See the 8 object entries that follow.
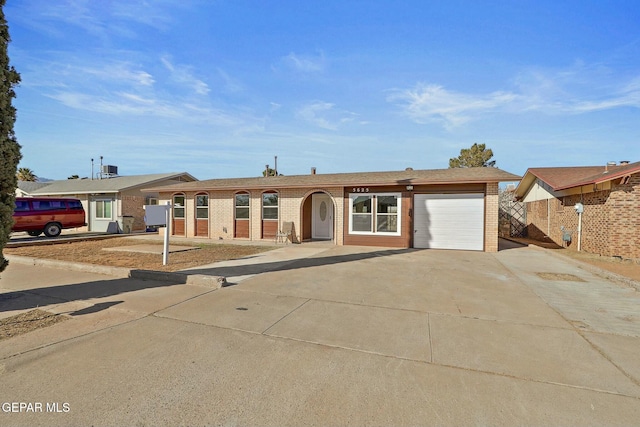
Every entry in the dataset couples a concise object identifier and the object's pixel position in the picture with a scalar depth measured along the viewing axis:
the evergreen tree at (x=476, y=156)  32.91
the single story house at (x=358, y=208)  12.26
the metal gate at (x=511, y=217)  20.27
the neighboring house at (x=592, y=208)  10.05
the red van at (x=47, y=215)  15.58
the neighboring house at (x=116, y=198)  20.34
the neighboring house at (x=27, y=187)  25.31
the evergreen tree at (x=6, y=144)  4.48
